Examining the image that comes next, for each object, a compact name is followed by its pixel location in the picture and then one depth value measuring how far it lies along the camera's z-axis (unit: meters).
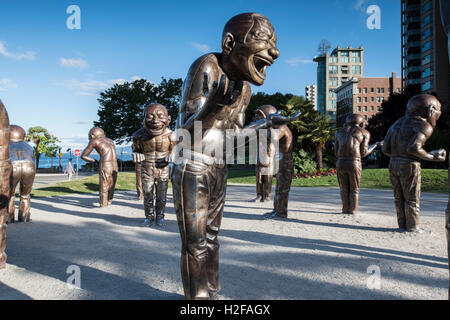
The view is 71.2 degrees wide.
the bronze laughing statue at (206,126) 2.58
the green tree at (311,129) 24.47
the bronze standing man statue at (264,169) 10.41
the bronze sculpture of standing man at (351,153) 7.67
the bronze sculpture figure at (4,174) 4.02
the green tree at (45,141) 44.51
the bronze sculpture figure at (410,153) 5.67
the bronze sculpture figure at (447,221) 2.24
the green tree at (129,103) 34.91
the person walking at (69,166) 23.02
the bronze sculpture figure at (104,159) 9.62
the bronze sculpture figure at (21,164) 6.81
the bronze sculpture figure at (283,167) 7.64
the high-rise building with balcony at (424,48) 48.44
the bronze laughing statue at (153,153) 7.25
